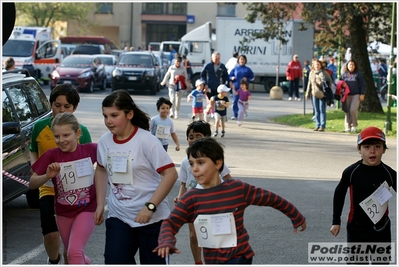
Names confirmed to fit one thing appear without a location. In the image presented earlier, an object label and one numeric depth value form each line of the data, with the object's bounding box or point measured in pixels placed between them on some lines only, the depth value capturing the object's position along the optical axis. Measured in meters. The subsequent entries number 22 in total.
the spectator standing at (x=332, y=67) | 35.09
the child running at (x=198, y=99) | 18.88
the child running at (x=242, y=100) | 20.73
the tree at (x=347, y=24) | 23.73
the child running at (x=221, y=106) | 17.89
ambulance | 37.72
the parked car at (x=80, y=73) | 33.59
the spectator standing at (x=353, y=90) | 19.47
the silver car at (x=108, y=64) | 39.55
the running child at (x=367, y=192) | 5.85
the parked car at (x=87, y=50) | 48.46
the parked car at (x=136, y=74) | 33.75
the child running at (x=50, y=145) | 6.49
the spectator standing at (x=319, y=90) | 19.95
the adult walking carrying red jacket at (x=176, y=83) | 23.22
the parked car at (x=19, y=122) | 8.35
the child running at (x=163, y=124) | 11.23
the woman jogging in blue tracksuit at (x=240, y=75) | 22.92
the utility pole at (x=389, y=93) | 19.23
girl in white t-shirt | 5.31
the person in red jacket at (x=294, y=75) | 33.47
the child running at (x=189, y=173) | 6.58
